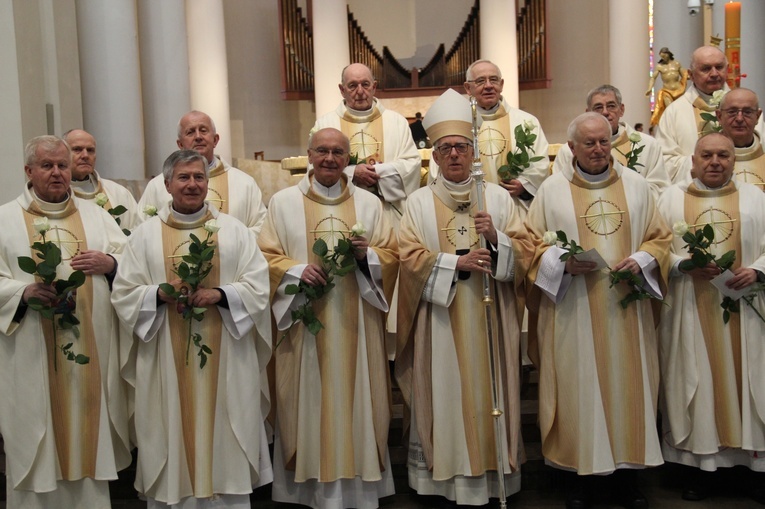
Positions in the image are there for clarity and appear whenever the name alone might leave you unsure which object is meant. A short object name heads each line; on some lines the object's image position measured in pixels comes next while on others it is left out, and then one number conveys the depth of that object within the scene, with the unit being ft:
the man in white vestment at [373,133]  23.47
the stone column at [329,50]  39.24
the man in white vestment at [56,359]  18.62
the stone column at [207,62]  39.99
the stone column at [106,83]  32.12
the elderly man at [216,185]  21.97
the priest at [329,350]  19.33
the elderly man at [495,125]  23.93
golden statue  29.81
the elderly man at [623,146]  22.79
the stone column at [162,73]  36.73
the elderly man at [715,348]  19.63
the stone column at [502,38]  39.70
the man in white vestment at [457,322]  19.27
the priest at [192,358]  18.39
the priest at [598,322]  19.15
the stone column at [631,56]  38.67
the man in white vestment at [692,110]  24.44
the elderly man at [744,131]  21.48
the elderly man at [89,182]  22.50
